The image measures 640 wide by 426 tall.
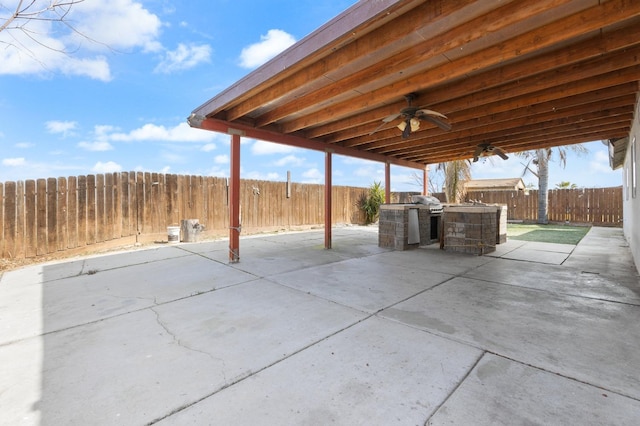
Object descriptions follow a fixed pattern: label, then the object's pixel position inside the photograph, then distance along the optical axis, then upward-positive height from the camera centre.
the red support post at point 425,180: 9.57 +1.11
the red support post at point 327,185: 6.73 +0.65
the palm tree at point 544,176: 12.67 +1.62
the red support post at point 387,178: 8.42 +1.02
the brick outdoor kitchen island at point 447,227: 5.71 -0.36
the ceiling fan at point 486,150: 6.34 +1.45
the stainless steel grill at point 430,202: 7.13 +0.25
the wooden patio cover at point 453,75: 2.33 +1.64
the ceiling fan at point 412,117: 3.98 +1.41
